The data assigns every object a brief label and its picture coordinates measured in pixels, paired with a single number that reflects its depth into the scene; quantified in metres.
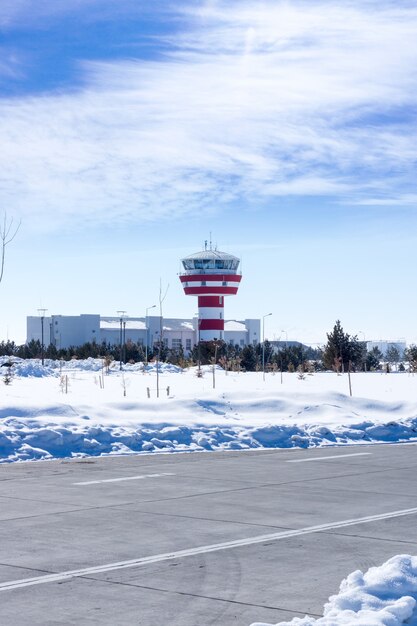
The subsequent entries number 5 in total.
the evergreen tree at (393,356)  116.06
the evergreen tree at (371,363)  75.91
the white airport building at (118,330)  117.31
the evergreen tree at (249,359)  75.94
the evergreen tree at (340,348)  59.31
